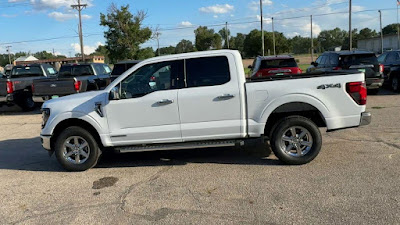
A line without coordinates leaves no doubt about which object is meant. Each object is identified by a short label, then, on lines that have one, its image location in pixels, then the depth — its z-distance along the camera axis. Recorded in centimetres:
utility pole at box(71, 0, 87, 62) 3775
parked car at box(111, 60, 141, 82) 1443
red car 1216
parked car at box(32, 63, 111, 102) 1234
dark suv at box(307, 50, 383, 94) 1295
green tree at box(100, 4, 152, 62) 3641
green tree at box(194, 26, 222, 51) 6881
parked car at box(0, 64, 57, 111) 1388
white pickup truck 563
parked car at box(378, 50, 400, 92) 1416
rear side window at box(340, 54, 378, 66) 1298
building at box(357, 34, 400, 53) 6778
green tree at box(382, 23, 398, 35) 11448
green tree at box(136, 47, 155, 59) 3756
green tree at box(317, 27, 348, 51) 11181
